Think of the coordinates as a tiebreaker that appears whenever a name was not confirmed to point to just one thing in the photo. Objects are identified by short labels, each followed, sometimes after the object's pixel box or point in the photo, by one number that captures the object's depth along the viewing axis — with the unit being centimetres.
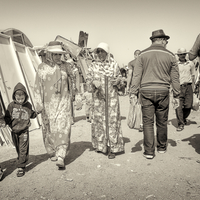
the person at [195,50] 389
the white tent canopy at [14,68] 621
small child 364
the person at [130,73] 598
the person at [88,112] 769
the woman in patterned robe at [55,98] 394
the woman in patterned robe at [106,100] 434
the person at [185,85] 627
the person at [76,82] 432
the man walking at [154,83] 411
